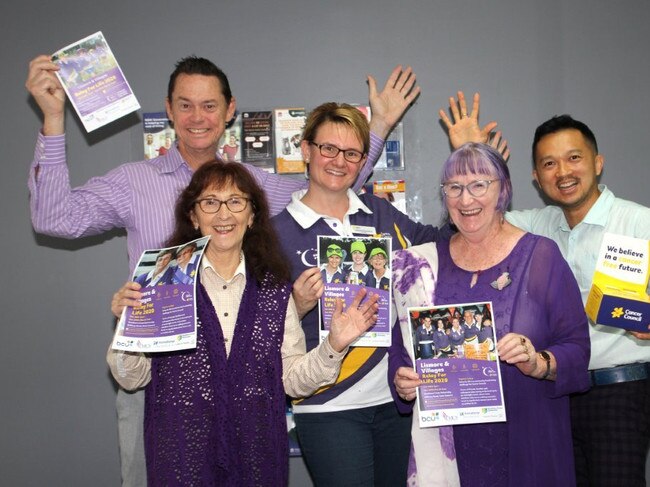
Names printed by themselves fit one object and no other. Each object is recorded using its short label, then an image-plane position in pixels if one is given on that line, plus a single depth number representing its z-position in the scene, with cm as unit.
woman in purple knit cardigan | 228
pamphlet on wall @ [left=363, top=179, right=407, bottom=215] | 390
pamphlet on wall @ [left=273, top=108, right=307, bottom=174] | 387
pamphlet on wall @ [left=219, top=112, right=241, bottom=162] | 387
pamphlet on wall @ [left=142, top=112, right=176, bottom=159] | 389
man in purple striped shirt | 290
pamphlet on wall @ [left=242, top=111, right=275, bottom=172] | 387
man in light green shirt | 277
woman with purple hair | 227
